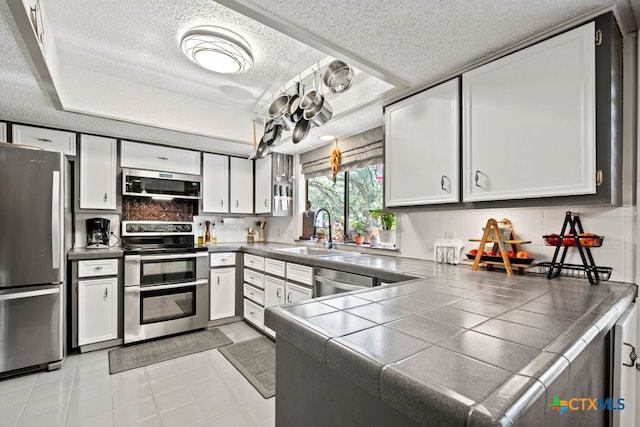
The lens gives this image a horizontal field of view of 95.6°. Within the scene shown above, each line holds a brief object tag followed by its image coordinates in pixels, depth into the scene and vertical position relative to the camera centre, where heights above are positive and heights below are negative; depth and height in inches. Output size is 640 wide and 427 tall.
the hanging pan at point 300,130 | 91.0 +26.7
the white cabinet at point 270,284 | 99.0 -26.9
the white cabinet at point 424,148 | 69.8 +17.5
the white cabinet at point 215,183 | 144.3 +15.7
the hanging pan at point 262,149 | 102.3 +23.4
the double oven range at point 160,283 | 111.0 -28.0
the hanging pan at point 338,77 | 78.4 +38.2
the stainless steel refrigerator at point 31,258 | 86.4 -13.6
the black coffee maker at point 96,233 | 119.0 -7.9
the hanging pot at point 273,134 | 96.0 +27.2
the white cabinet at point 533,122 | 50.0 +18.0
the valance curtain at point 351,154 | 109.0 +25.6
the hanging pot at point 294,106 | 86.4 +32.7
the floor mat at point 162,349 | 97.0 -49.9
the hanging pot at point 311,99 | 79.9 +32.2
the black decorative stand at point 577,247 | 54.9 -6.8
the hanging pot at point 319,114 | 79.6 +28.4
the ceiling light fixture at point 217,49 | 73.8 +44.5
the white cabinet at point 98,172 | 115.8 +17.3
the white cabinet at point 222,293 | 129.4 -35.7
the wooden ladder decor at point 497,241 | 64.1 -6.4
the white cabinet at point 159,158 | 124.7 +25.4
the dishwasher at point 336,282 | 78.1 -19.4
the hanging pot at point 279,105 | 97.6 +37.4
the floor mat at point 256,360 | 84.4 -49.3
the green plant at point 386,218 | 105.2 -1.4
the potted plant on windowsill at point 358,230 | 117.6 -6.8
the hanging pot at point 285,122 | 90.6 +29.5
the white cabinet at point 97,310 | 103.3 -35.1
